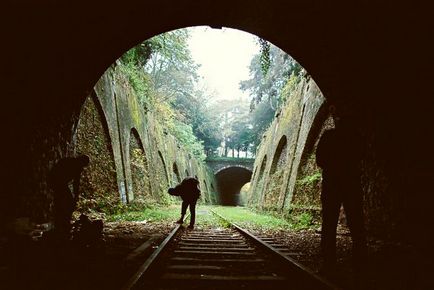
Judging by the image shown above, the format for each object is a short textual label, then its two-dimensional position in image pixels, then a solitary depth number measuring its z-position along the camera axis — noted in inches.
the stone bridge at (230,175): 1801.2
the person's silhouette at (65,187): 174.7
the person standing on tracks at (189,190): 376.5
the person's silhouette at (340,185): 149.4
